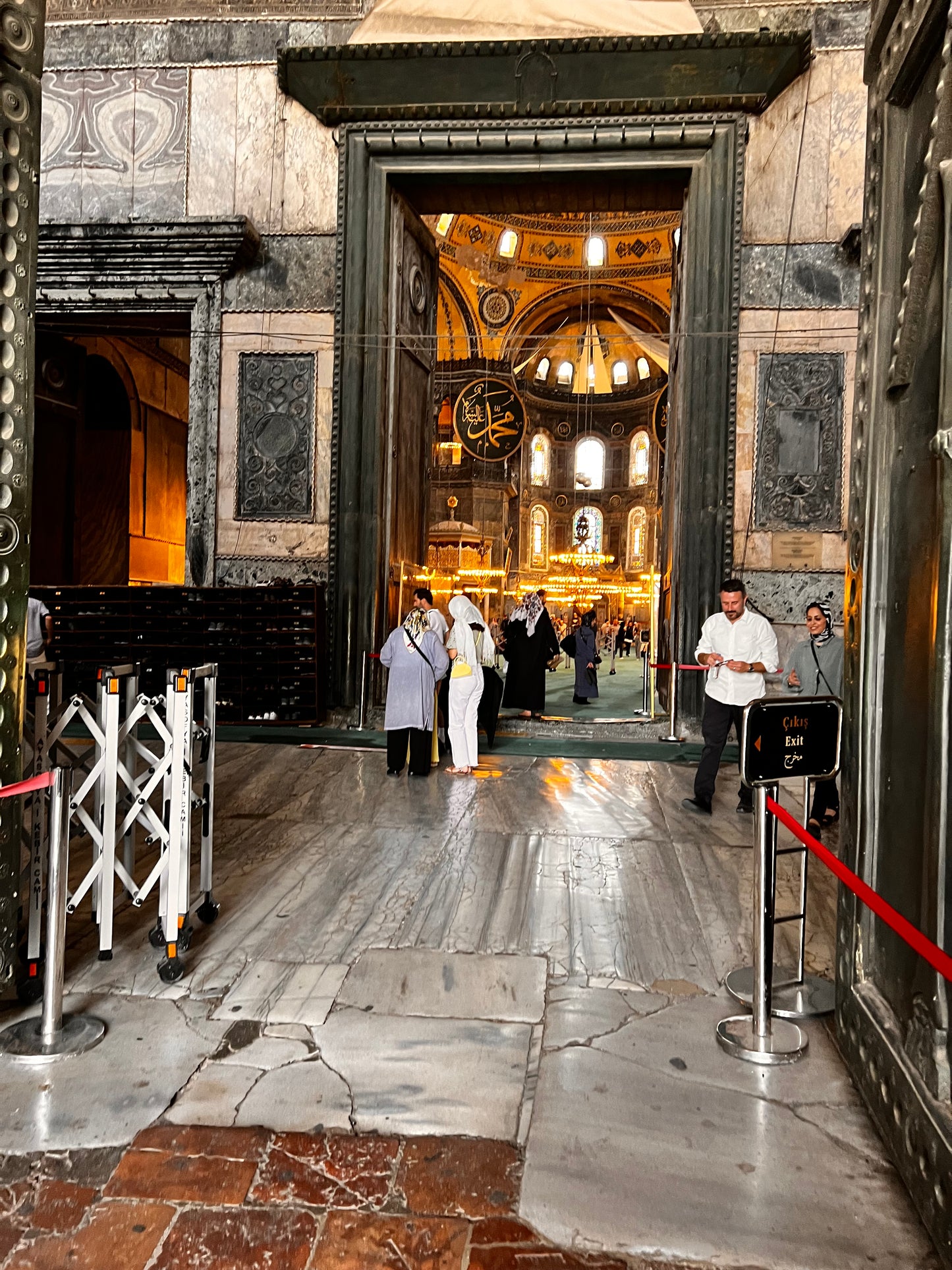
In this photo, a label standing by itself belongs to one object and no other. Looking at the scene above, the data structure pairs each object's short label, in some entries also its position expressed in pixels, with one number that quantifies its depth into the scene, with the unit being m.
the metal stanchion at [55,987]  2.91
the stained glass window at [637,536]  42.69
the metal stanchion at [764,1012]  3.00
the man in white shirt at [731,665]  6.24
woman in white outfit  7.80
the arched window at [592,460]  43.25
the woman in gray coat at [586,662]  13.74
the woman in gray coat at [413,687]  7.43
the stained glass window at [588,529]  37.00
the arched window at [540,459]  42.16
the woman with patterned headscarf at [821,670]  6.26
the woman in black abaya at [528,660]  11.18
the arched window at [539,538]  41.94
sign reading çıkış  3.22
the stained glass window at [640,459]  42.16
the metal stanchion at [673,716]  9.86
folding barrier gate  3.38
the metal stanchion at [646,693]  11.83
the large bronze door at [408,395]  10.84
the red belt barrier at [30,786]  2.88
